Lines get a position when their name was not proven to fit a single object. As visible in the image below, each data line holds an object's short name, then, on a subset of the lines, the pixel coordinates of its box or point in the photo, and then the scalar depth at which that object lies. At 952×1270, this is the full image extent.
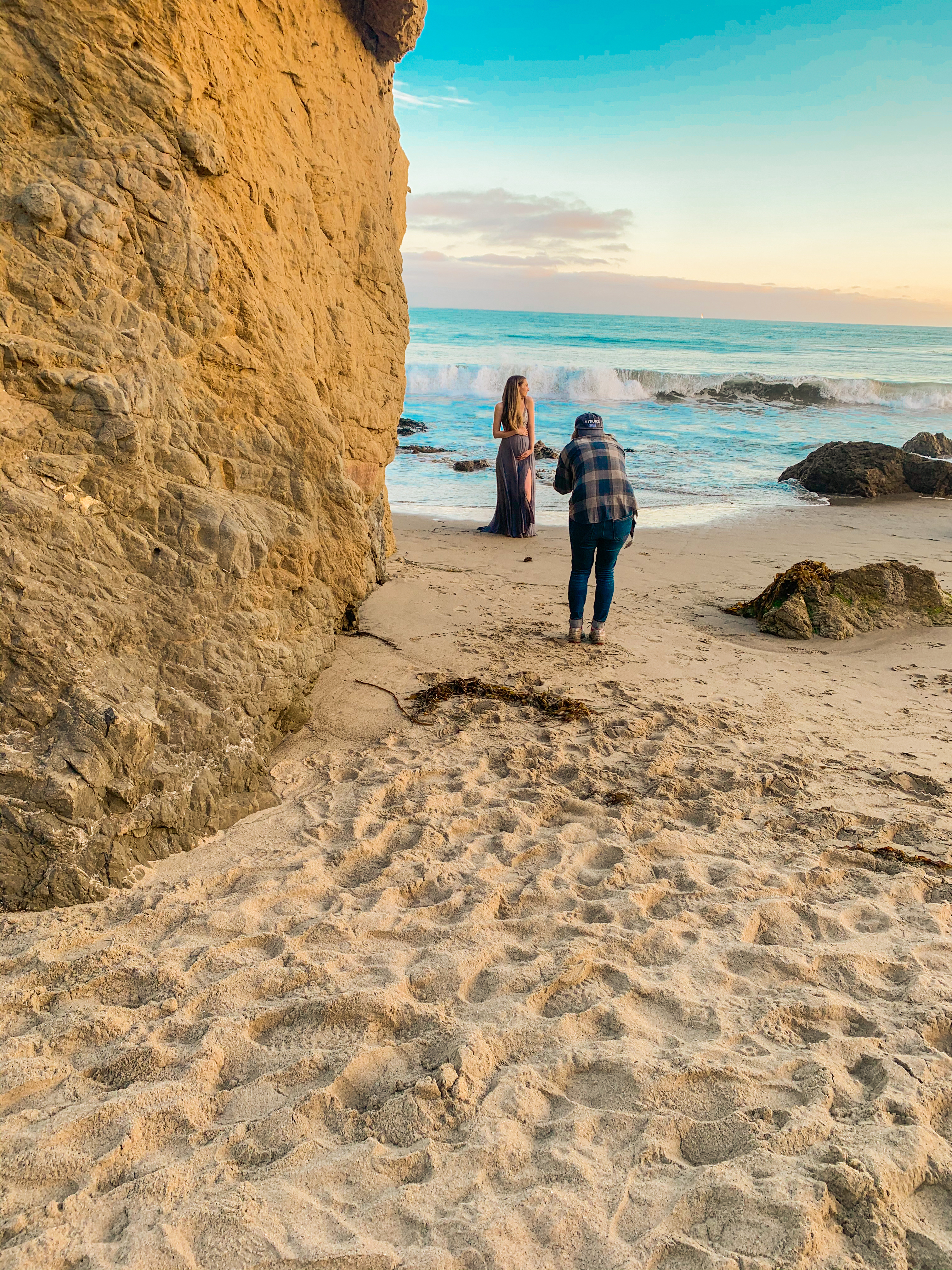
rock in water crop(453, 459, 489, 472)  15.08
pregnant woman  9.64
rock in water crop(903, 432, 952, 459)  17.50
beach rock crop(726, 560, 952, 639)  6.68
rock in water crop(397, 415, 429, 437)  19.33
